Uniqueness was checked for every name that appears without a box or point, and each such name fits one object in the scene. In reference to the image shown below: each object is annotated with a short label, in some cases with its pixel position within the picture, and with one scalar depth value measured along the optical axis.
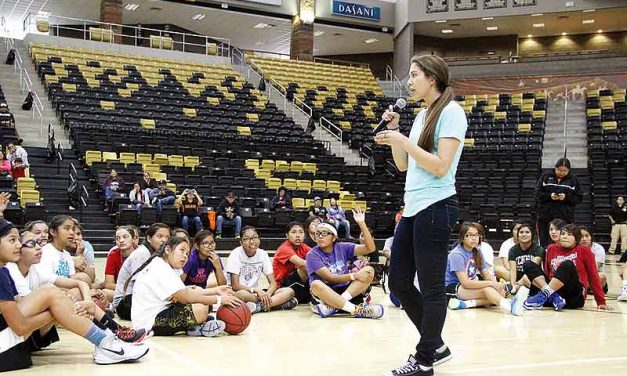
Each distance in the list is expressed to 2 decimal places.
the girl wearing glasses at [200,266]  5.64
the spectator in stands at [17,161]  12.93
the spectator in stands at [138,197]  13.05
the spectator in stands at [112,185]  13.25
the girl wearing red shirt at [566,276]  6.45
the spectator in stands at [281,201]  14.55
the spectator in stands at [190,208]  13.00
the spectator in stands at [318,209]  13.90
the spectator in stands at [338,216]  14.20
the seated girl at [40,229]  4.82
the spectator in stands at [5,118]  14.81
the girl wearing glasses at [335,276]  5.84
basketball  4.81
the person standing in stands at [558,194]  7.21
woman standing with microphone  3.17
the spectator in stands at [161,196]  13.08
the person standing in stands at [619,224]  14.60
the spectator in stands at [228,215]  13.55
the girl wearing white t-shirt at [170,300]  4.53
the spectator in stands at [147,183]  13.62
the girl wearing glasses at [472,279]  6.38
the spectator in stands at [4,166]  12.57
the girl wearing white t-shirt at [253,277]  6.15
